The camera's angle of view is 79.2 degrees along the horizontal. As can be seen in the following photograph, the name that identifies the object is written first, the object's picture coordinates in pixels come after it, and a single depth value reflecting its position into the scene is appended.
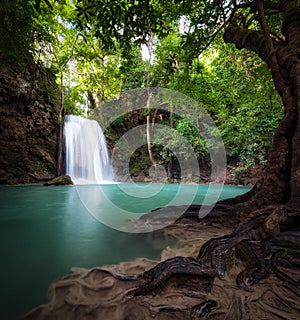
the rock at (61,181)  11.59
